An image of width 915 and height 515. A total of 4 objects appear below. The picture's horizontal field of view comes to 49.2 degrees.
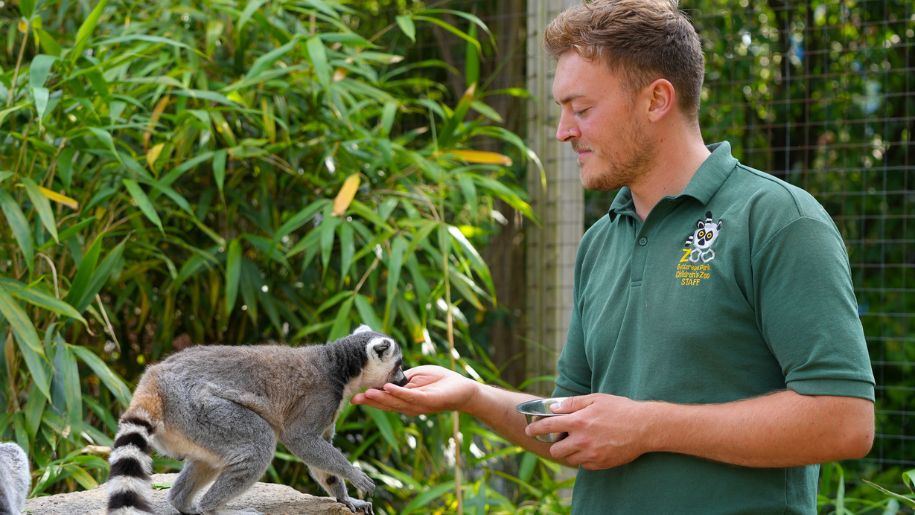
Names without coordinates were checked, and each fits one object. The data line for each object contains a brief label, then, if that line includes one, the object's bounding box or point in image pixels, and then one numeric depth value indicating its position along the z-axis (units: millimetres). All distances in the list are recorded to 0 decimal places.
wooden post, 4164
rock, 2488
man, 1519
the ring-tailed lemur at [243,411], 2391
